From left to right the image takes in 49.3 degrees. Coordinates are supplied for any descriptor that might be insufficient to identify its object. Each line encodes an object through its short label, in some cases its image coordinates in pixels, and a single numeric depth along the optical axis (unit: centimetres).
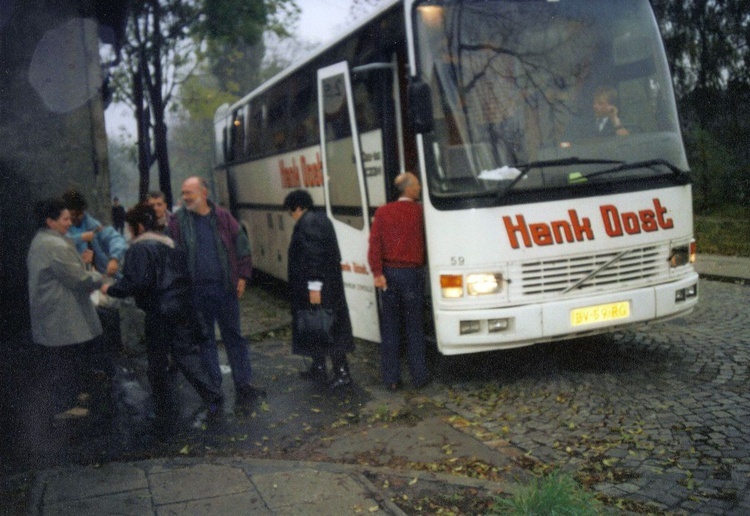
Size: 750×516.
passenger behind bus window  700
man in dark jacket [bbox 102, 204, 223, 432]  662
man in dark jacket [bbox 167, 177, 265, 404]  708
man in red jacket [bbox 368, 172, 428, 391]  716
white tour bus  679
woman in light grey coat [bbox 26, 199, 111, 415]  660
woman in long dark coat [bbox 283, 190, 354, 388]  746
